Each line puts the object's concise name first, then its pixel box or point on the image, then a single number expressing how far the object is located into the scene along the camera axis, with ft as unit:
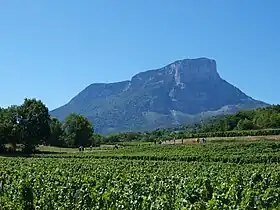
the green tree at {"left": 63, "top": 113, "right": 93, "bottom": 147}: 364.99
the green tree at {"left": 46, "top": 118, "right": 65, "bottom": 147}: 360.01
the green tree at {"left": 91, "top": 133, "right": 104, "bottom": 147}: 368.81
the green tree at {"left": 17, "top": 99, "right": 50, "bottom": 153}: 275.18
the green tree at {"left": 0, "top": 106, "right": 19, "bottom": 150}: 267.80
